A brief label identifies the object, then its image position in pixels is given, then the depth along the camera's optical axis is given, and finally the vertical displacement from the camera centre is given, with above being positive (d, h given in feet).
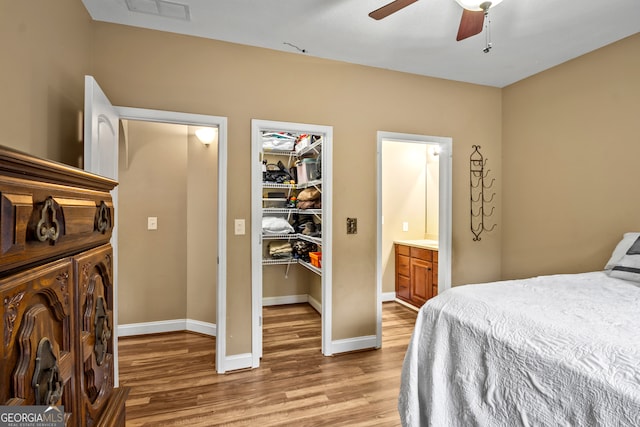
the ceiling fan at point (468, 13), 5.33 +3.61
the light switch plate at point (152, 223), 10.91 -0.23
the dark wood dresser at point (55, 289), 1.66 -0.50
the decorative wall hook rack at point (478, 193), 11.31 +0.82
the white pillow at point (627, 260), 6.69 -0.97
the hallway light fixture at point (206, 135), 10.82 +2.78
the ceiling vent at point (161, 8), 6.84 +4.60
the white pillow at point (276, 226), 12.74 -0.39
